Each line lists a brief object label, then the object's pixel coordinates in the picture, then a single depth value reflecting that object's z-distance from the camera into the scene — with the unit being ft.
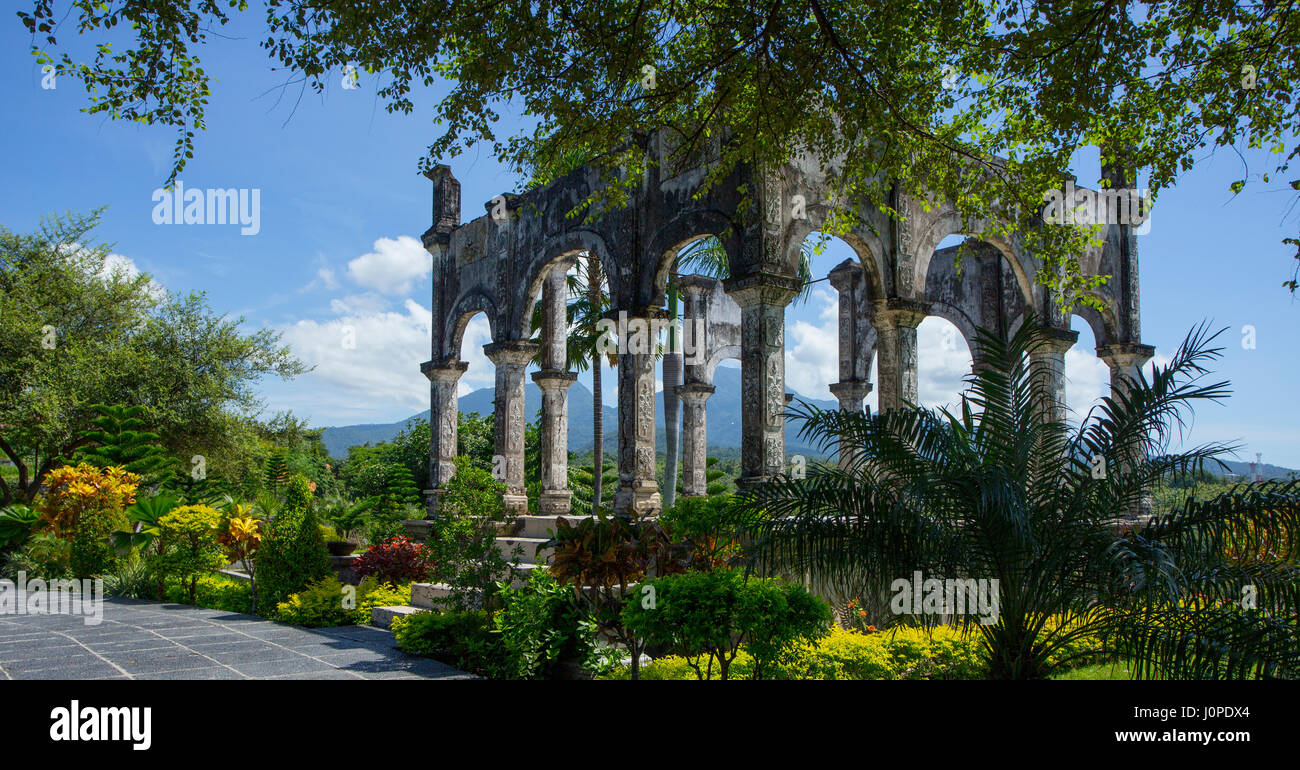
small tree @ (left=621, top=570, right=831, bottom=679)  20.88
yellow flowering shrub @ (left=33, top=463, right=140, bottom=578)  52.42
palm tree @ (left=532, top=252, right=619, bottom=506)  63.26
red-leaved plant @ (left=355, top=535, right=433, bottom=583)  42.32
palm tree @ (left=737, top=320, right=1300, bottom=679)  20.42
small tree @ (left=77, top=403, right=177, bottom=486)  61.77
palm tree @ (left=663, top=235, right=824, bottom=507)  57.52
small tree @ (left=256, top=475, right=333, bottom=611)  40.86
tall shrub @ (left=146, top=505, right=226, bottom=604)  45.68
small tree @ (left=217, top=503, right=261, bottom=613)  43.68
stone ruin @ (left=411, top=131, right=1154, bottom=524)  35.40
